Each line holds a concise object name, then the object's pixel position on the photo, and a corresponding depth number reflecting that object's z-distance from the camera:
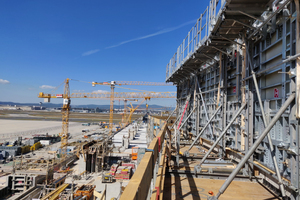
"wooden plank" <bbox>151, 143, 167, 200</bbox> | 3.49
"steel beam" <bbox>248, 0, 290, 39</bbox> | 4.32
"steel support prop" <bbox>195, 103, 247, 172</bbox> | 5.98
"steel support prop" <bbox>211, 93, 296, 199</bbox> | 3.83
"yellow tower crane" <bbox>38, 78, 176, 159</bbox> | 41.08
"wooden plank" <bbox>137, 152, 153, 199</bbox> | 1.73
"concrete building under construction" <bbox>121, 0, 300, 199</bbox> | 4.14
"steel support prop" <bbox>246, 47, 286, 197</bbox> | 4.32
